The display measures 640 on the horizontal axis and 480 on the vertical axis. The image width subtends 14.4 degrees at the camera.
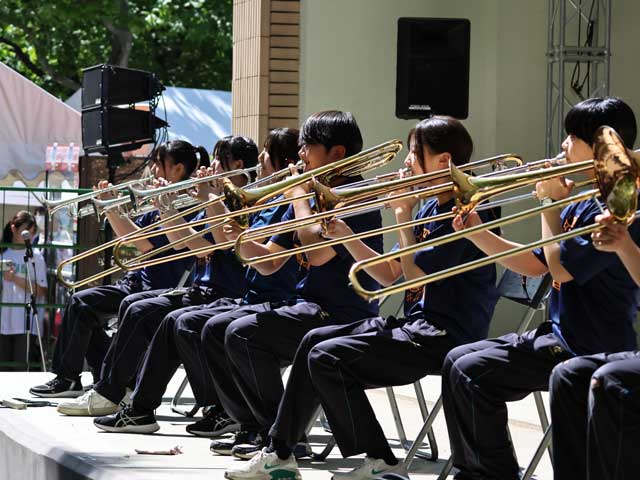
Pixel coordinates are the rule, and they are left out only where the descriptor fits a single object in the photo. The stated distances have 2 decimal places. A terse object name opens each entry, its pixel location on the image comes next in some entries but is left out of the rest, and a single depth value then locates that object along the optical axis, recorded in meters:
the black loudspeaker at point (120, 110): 17.58
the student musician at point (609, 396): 6.49
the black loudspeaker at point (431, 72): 17.40
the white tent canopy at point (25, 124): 25.64
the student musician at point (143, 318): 11.77
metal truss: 18.38
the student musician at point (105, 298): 12.92
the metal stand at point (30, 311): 17.74
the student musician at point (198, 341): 10.73
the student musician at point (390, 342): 8.41
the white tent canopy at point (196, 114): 31.33
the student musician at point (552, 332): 7.30
